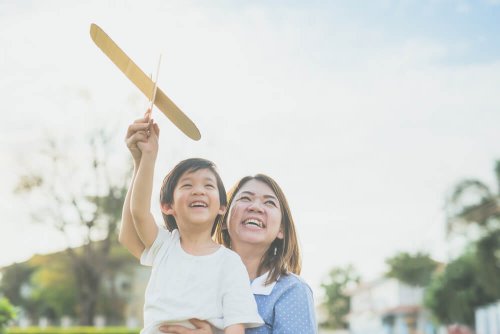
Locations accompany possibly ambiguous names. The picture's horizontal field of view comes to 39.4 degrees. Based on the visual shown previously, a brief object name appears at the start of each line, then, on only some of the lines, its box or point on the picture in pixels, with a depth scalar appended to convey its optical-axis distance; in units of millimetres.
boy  2521
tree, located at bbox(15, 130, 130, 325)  27672
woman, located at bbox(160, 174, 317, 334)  3082
